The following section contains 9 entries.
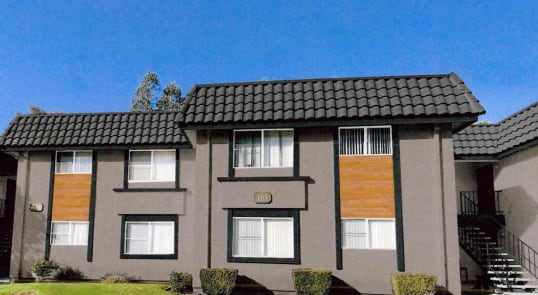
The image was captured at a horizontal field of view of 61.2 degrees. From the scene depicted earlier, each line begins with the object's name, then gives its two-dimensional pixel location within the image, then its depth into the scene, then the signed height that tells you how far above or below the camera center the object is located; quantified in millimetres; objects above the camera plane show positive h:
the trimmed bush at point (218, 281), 15305 -2119
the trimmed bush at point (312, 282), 14781 -2080
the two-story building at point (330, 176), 15555 +1461
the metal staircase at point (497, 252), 17875 -1433
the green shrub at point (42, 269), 20422 -2313
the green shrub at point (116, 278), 19797 -2688
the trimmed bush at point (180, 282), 17781 -2509
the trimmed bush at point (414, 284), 14227 -2059
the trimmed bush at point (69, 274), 20844 -2597
